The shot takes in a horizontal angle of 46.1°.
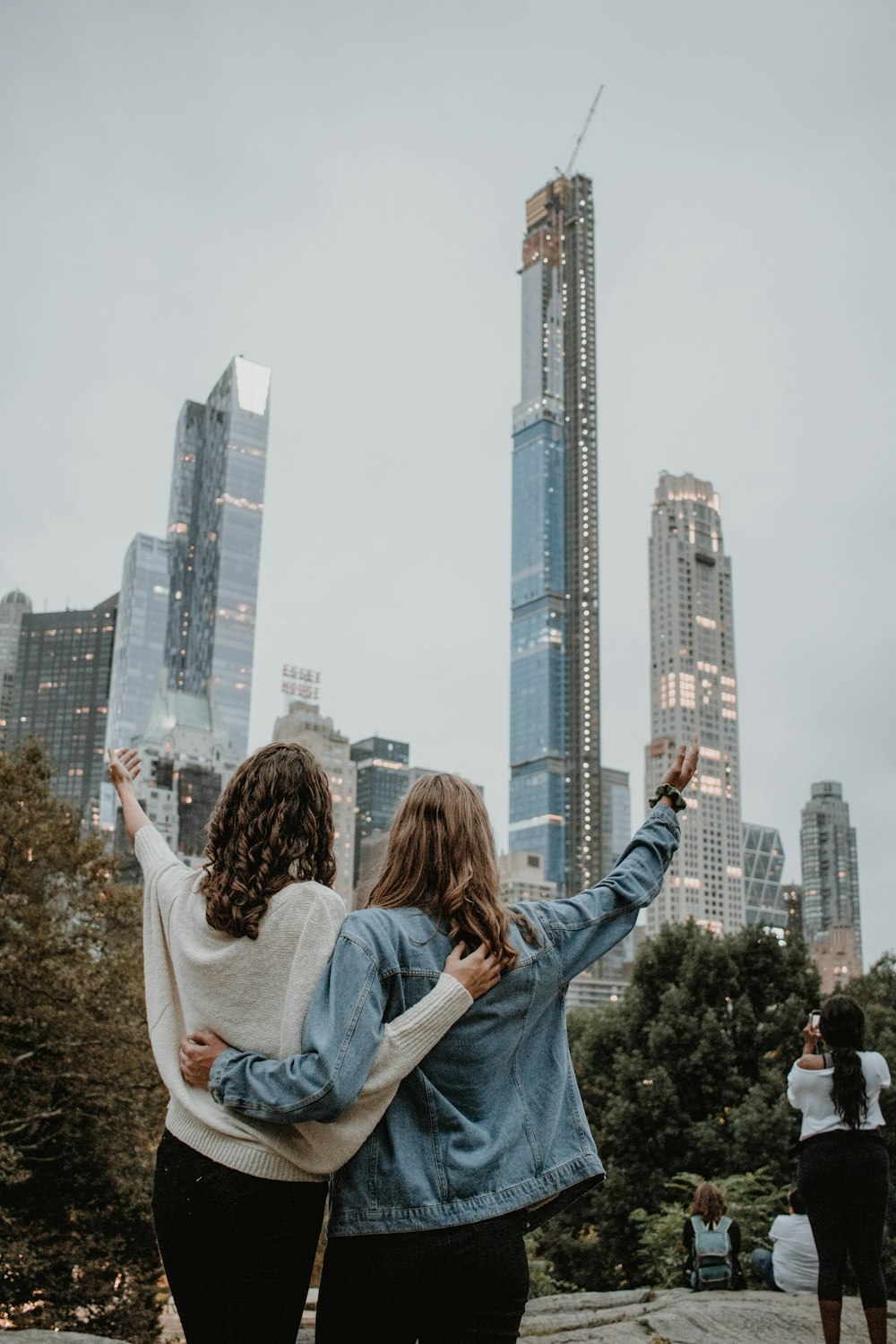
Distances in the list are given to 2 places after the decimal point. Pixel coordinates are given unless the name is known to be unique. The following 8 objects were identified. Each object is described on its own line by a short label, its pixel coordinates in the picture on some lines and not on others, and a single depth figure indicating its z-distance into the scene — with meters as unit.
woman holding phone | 4.56
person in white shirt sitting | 6.35
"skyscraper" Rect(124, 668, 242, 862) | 121.50
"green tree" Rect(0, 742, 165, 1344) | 12.93
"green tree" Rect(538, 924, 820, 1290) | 14.41
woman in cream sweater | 2.29
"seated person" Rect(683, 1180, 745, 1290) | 7.14
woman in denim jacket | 2.25
